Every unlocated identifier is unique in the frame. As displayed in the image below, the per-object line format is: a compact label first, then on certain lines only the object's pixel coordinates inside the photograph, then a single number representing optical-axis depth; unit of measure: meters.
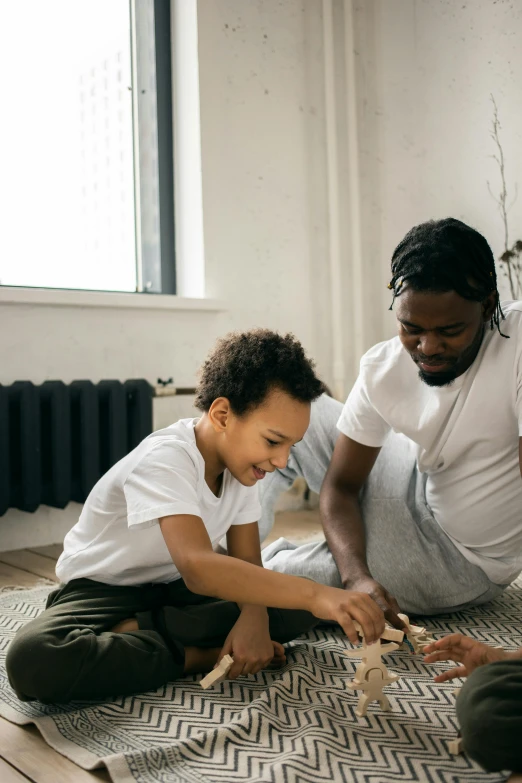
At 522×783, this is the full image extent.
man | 1.41
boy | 1.14
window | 2.58
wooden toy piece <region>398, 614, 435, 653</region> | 1.28
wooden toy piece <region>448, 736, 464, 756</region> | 1.02
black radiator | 2.35
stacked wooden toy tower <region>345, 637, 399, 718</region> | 1.11
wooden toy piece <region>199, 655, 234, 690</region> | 1.22
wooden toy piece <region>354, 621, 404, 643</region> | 1.13
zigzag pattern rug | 0.98
